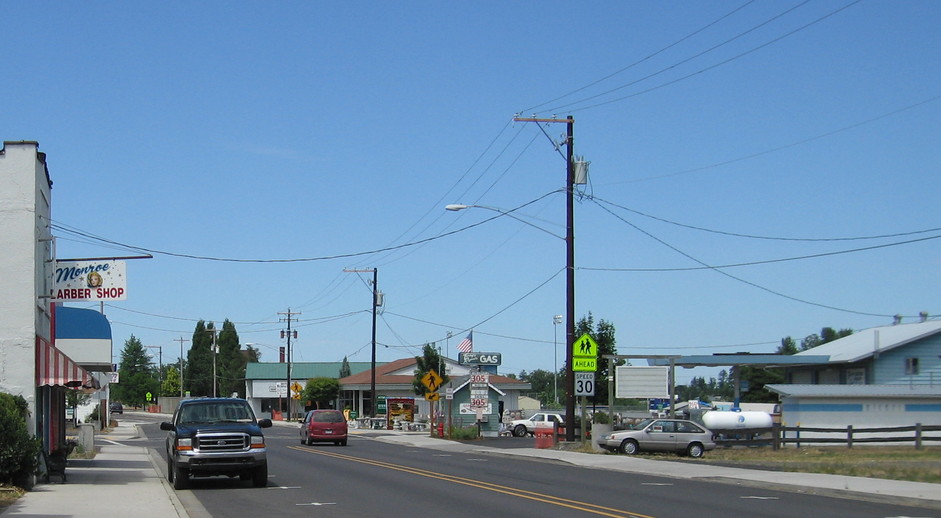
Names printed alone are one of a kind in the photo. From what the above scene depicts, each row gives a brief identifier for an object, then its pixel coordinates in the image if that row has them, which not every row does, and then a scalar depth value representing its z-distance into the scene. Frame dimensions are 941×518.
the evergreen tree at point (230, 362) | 123.81
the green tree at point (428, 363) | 74.19
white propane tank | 41.88
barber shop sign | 22.95
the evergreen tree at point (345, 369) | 111.61
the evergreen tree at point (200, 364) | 128.12
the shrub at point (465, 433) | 49.81
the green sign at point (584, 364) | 36.78
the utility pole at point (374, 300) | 66.00
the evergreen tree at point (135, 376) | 152.31
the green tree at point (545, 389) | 136.24
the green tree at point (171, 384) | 135.25
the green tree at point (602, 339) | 58.03
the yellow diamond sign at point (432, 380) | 50.56
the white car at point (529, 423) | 55.75
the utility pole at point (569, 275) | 37.03
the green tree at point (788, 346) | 123.86
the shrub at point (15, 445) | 18.48
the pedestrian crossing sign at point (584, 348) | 36.97
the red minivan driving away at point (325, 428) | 45.03
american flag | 55.09
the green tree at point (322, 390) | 91.50
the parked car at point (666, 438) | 34.22
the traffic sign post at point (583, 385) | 36.59
